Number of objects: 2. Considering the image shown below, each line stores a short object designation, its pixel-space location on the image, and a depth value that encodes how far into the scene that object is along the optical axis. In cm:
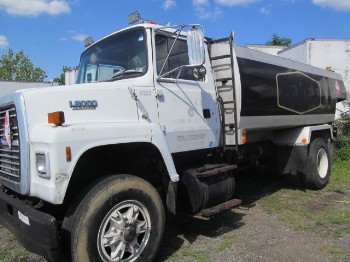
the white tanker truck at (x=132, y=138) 354
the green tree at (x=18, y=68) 4650
